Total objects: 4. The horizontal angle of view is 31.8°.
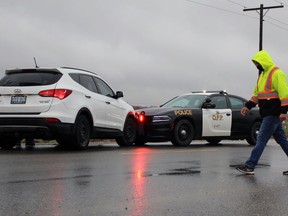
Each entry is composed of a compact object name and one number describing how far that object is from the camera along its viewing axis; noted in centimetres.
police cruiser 1371
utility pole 3472
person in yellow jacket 766
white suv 1041
